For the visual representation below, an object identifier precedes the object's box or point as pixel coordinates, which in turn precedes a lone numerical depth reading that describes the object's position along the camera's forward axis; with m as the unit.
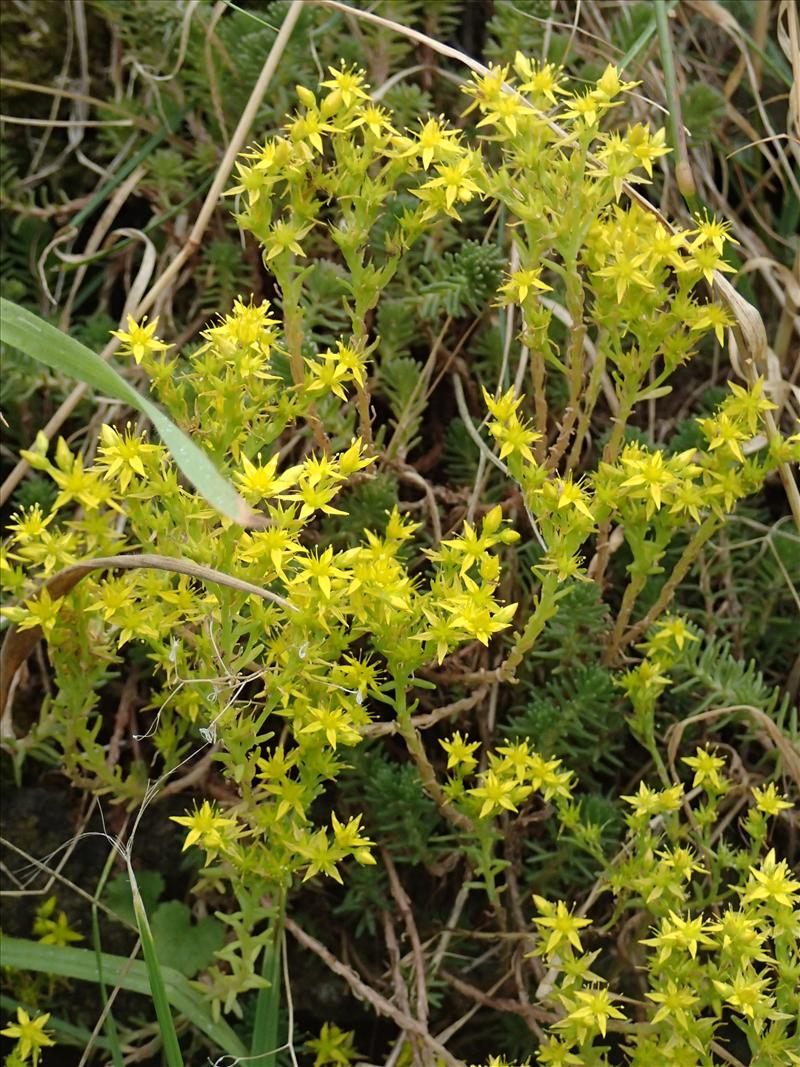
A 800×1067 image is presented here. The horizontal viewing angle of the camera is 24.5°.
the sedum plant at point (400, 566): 0.36
